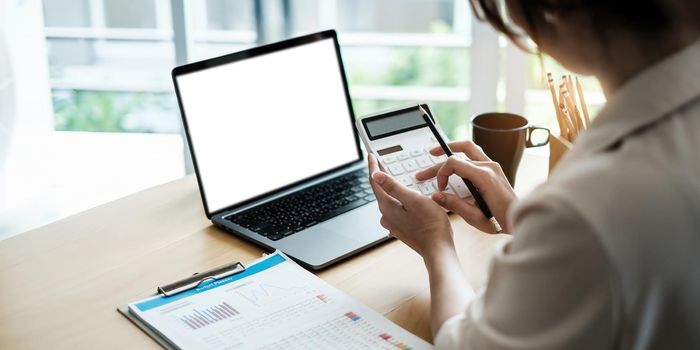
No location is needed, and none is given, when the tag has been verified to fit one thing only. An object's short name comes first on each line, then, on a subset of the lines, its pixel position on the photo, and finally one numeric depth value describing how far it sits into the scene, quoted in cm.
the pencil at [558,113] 126
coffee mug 127
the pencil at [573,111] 123
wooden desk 92
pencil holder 123
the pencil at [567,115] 123
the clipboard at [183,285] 90
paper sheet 85
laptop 115
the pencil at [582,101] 127
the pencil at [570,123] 123
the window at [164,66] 275
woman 56
